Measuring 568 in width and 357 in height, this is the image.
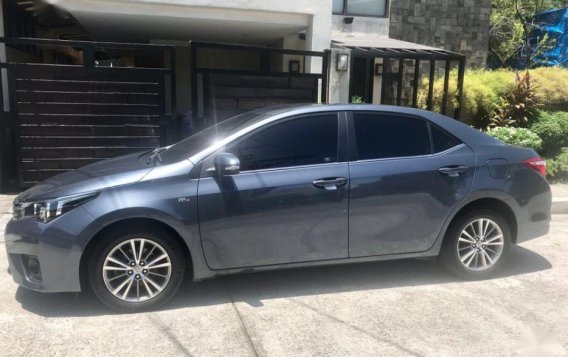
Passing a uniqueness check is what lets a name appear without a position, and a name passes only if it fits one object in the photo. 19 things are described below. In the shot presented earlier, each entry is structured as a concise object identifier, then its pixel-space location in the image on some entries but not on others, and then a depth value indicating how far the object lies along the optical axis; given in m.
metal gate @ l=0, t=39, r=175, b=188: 7.38
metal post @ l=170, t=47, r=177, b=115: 7.81
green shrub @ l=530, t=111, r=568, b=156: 9.64
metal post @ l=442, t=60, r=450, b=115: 10.36
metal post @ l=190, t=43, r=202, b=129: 7.82
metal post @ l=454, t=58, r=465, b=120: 10.13
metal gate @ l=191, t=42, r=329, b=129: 7.92
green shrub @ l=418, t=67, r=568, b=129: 10.38
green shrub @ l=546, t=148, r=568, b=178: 9.16
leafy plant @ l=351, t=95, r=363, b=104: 12.44
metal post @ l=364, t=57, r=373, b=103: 9.30
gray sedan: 3.85
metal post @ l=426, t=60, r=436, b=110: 10.32
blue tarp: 19.45
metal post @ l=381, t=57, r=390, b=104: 10.43
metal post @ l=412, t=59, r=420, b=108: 9.96
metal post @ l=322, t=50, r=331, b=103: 8.59
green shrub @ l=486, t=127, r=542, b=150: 9.09
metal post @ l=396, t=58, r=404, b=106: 10.25
